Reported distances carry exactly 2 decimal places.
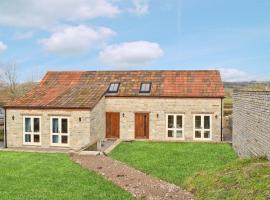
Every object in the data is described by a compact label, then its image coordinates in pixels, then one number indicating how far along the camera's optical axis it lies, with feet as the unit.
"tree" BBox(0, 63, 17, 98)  100.60
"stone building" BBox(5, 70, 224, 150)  45.91
